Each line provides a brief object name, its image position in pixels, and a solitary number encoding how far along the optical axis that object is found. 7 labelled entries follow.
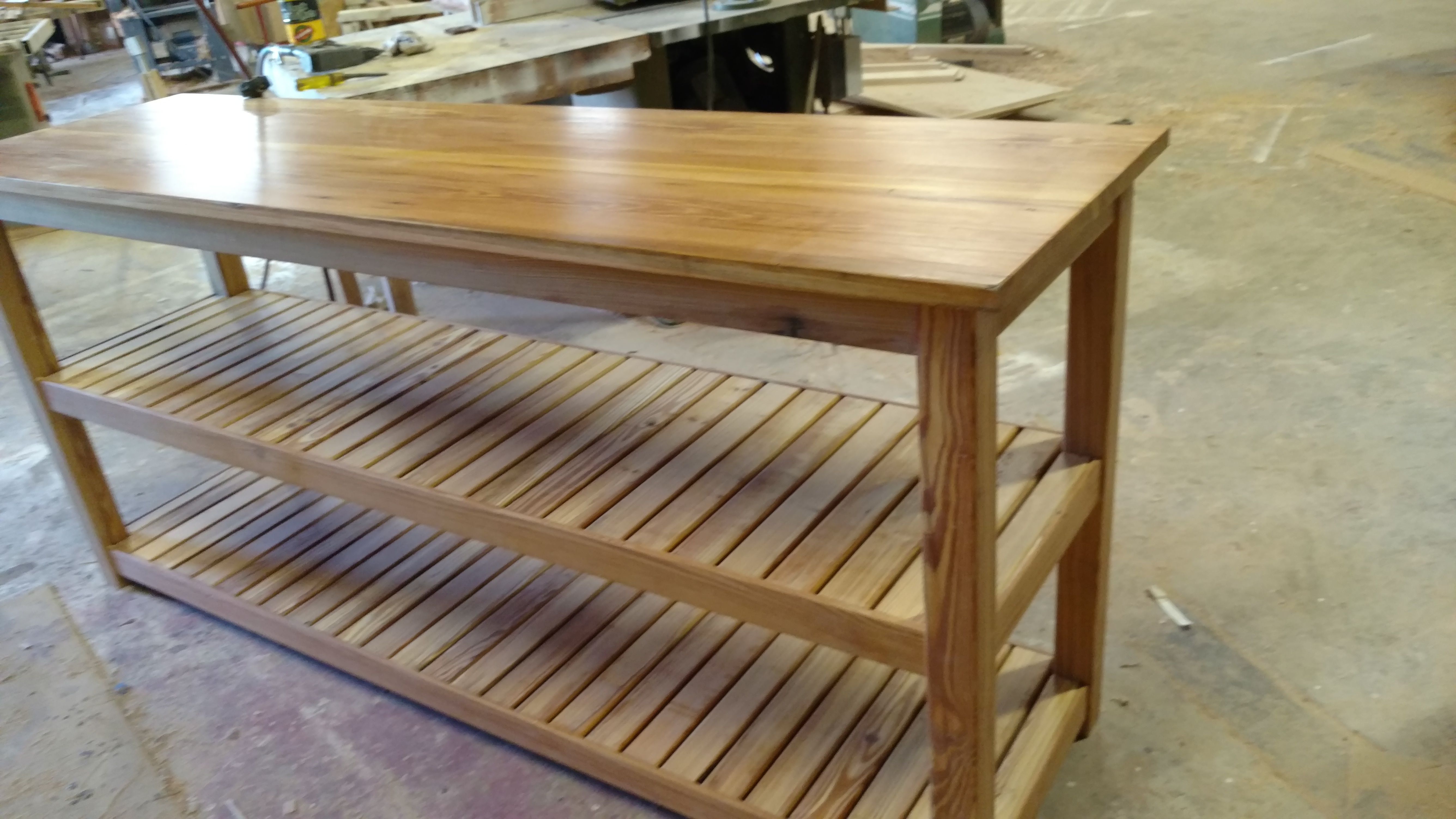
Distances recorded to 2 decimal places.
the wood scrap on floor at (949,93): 4.60
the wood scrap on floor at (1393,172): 3.68
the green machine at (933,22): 5.93
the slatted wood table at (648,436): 1.15
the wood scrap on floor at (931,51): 5.41
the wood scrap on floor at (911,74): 4.96
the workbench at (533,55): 2.70
